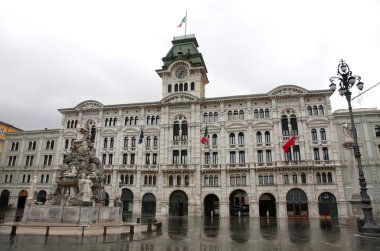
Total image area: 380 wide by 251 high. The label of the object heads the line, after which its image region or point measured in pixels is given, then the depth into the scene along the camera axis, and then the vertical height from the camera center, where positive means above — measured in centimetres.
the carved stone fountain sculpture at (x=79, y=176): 1895 +157
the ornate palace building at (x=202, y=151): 4212 +802
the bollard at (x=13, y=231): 1480 -180
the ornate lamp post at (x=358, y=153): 1673 +304
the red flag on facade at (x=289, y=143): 3828 +775
